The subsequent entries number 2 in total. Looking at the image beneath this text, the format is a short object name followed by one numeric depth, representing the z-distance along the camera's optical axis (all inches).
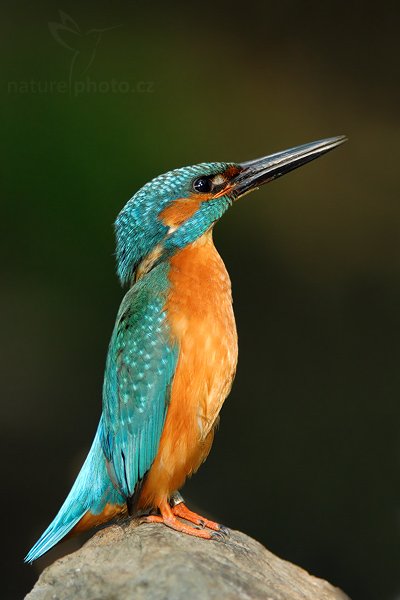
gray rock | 174.1
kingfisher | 212.2
